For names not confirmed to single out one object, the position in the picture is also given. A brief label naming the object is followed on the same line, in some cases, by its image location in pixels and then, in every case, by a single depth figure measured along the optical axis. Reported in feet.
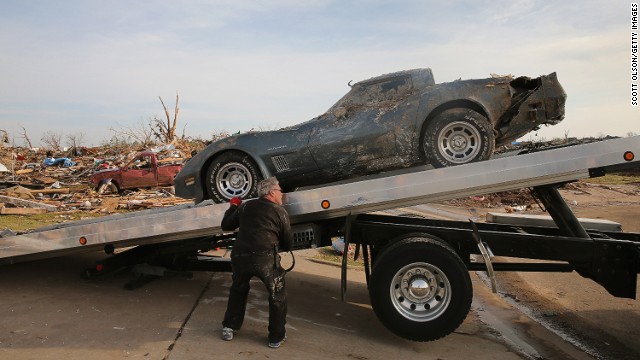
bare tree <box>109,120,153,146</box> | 101.32
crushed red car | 62.75
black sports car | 16.62
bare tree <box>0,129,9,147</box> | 109.60
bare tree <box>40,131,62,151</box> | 113.69
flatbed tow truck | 14.62
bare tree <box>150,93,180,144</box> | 98.32
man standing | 14.33
